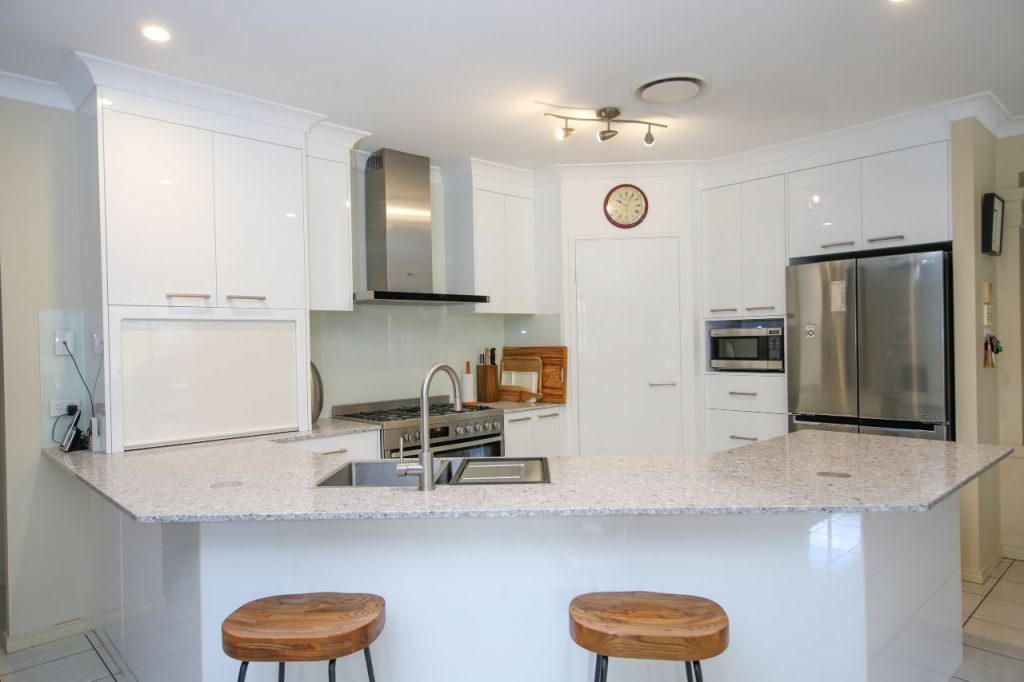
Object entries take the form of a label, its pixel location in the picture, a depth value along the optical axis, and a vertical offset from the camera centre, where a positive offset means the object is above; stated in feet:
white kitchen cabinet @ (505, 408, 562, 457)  12.90 -2.06
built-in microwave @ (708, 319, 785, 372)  12.85 -0.26
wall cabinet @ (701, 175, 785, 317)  12.84 +1.83
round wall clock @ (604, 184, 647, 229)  13.83 +2.92
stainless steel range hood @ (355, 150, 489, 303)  12.23 +2.26
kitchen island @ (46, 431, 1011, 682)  5.52 -2.13
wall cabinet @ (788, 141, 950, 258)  10.85 +2.41
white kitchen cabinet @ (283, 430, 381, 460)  10.24 -1.78
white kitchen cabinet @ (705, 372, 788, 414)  12.78 -1.26
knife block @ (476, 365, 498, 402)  14.48 -1.06
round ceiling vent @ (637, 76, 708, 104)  9.27 +3.80
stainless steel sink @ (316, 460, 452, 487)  7.43 -1.64
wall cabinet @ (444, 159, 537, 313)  13.62 +2.33
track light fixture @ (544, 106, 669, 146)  10.48 +3.77
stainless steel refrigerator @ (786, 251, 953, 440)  10.52 -0.26
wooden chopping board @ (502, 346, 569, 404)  13.80 -0.79
